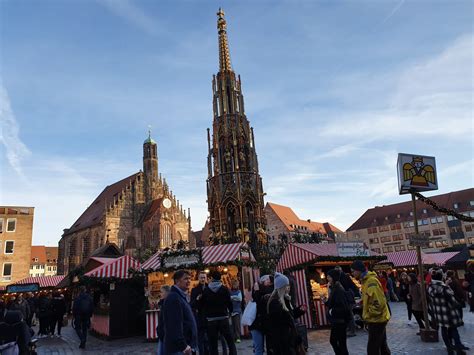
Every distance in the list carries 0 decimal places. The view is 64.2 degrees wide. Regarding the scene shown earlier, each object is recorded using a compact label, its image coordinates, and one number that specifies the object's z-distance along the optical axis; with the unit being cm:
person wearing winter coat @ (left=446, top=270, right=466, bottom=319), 941
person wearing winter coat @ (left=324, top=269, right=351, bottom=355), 544
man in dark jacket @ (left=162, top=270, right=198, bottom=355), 381
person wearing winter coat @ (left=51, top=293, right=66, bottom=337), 1352
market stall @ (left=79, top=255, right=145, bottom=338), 1183
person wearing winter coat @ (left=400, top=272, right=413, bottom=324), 1050
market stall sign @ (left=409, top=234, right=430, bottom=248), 826
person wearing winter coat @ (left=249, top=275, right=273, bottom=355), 489
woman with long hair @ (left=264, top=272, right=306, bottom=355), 416
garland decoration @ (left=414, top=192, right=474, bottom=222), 980
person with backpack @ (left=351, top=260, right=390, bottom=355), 482
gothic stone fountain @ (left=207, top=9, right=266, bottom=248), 2162
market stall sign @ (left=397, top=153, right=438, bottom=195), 873
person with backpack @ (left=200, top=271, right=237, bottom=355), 594
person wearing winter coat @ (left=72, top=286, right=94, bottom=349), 1048
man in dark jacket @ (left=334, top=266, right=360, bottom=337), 799
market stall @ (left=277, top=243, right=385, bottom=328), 1150
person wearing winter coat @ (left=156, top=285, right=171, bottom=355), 427
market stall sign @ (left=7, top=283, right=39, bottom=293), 1797
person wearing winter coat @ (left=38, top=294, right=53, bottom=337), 1309
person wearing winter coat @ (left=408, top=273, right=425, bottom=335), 859
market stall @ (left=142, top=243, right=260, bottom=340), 1088
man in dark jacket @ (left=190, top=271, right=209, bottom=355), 668
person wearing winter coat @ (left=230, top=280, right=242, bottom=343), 877
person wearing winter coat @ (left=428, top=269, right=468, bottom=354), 613
